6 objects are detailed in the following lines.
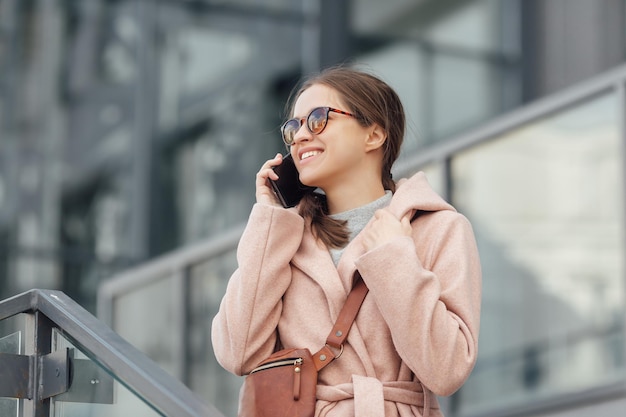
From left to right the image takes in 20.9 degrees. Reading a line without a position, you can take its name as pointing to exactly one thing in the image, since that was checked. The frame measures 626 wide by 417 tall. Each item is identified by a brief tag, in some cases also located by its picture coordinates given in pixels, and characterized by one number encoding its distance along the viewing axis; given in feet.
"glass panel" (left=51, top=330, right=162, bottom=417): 12.28
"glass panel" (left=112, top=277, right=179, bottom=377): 38.16
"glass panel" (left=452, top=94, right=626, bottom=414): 25.62
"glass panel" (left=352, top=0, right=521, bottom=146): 55.81
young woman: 11.63
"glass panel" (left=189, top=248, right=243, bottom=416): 35.09
